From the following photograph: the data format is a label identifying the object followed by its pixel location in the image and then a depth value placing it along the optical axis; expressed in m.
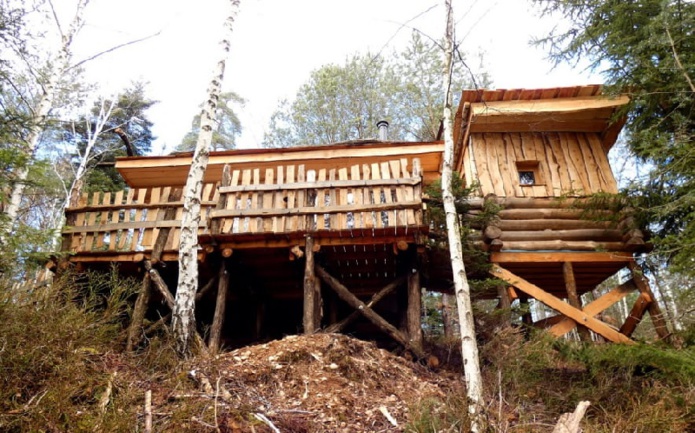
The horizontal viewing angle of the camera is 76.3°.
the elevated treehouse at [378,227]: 8.03
